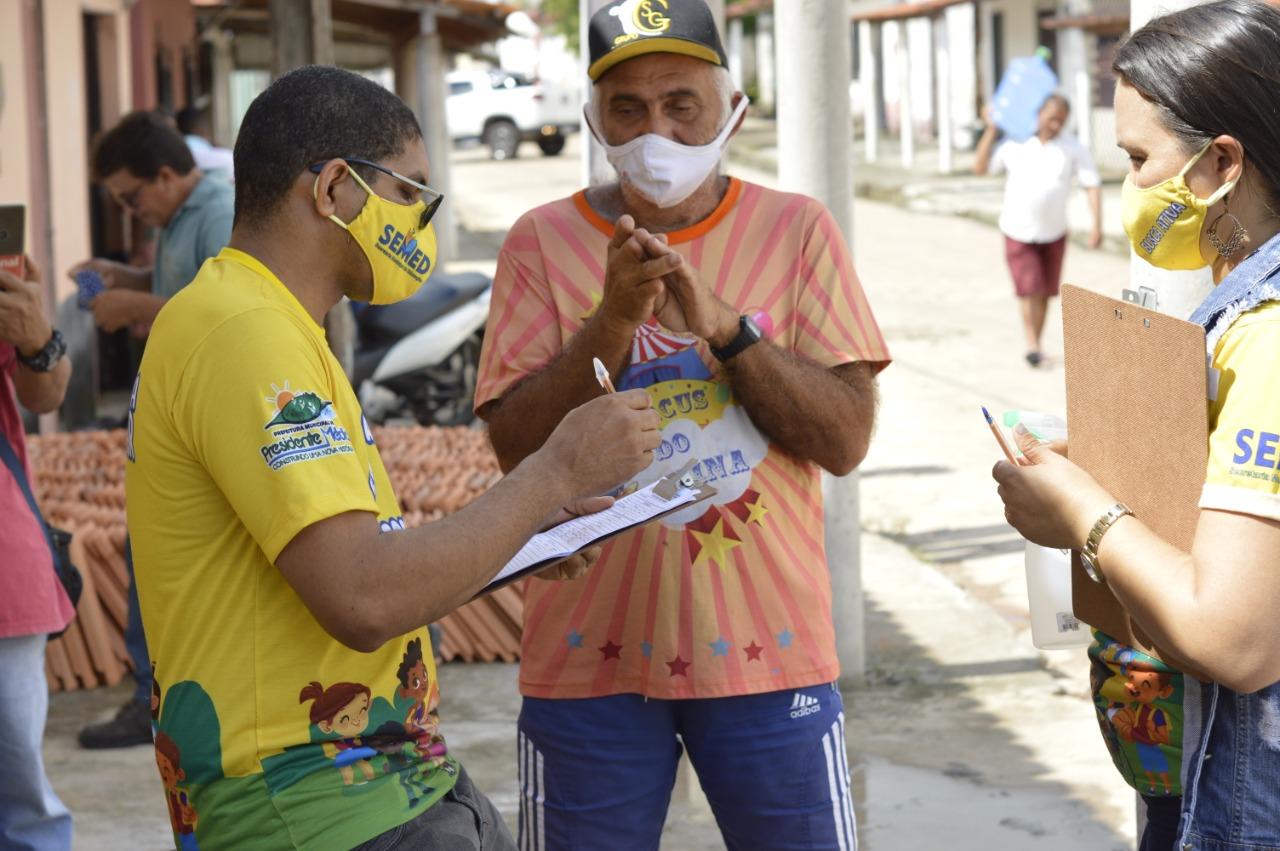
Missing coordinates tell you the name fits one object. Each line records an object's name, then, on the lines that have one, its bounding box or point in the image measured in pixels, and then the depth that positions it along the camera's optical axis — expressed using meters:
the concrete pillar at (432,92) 17.28
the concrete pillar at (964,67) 34.09
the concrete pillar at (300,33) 7.82
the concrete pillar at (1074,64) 27.47
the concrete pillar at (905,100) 31.31
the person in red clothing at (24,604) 3.60
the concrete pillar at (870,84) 33.69
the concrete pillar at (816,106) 5.84
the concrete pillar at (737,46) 47.81
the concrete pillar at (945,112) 30.00
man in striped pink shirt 2.89
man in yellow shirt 2.08
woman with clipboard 2.03
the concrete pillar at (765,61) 47.00
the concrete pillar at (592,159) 5.40
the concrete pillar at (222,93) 24.36
